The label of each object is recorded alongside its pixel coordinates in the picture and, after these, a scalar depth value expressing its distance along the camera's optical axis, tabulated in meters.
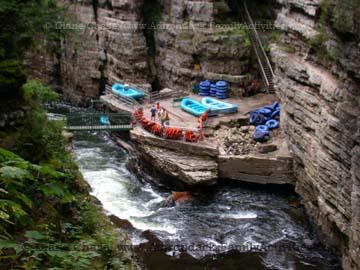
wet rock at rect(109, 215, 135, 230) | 19.48
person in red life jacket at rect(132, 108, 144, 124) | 26.70
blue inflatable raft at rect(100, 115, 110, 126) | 27.23
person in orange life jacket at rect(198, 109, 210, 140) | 23.83
